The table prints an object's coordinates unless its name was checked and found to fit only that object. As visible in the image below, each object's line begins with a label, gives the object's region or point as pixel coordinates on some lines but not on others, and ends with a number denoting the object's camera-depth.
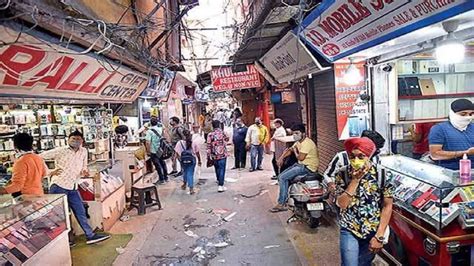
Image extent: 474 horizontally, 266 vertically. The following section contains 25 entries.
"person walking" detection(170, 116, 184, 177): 10.35
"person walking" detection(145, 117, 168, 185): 10.82
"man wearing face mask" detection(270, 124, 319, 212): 6.95
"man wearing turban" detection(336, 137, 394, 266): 3.40
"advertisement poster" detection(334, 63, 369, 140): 6.26
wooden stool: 8.09
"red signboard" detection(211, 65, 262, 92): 12.30
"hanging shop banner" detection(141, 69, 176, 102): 12.20
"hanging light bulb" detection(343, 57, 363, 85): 6.18
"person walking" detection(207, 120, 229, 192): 9.61
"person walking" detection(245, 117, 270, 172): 12.13
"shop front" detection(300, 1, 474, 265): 3.58
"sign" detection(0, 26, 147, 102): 3.92
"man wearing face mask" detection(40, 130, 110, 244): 6.04
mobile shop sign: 3.08
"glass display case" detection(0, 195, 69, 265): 3.97
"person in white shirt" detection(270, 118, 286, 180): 9.93
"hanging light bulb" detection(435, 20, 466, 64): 3.72
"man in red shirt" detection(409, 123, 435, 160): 6.39
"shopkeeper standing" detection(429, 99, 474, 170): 4.55
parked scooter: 6.32
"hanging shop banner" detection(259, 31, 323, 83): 6.58
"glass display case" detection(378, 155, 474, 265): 3.57
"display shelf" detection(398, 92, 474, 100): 6.32
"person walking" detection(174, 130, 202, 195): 9.55
